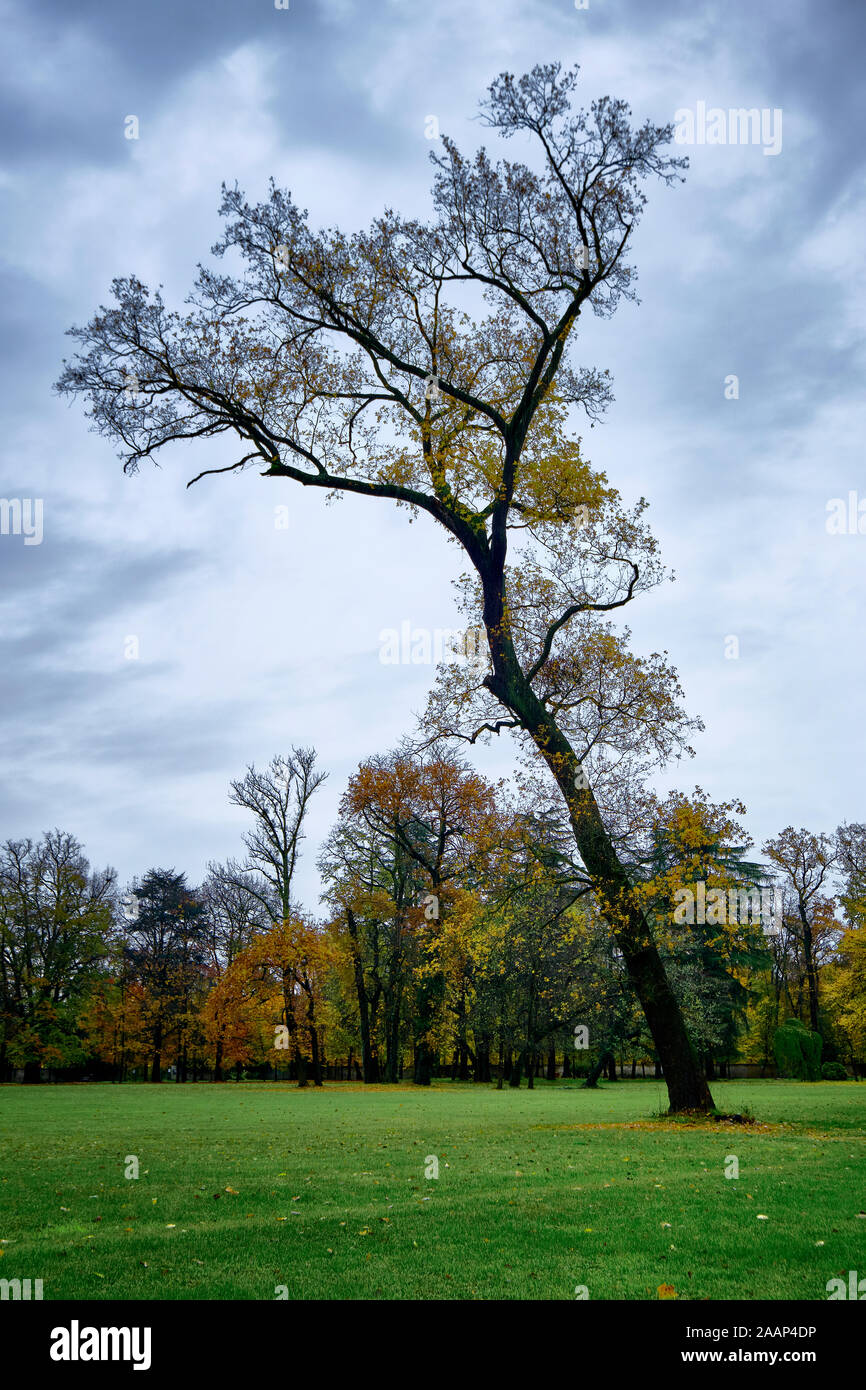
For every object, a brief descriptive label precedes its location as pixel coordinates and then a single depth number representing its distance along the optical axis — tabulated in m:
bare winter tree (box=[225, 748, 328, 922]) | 45.75
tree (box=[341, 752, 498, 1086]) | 40.22
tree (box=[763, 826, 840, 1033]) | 55.41
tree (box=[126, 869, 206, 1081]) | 55.06
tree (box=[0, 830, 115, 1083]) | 47.69
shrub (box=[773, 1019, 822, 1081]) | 44.25
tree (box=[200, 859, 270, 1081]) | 57.72
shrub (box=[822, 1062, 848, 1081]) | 46.41
